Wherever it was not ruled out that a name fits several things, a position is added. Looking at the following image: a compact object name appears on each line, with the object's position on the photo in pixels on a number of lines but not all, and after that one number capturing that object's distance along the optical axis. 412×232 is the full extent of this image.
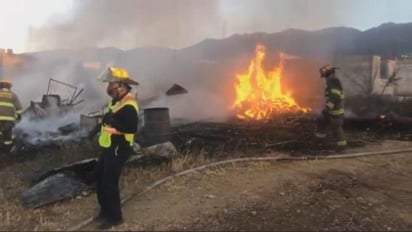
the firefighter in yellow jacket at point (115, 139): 5.21
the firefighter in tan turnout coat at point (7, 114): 9.95
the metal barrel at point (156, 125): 9.75
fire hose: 5.39
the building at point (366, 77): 19.06
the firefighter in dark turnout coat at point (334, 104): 9.91
